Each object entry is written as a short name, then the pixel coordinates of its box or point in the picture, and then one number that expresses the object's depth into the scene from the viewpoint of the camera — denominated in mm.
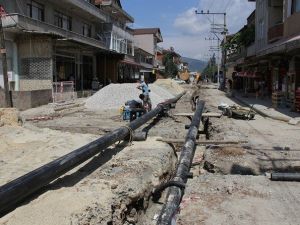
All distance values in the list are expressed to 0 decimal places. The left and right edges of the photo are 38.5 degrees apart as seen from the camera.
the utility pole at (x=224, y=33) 55075
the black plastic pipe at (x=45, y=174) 4961
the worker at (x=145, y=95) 16725
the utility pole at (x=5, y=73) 18734
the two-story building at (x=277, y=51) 22828
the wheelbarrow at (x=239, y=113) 17125
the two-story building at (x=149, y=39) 85062
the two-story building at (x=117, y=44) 41719
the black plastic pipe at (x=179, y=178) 4867
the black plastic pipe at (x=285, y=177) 7527
